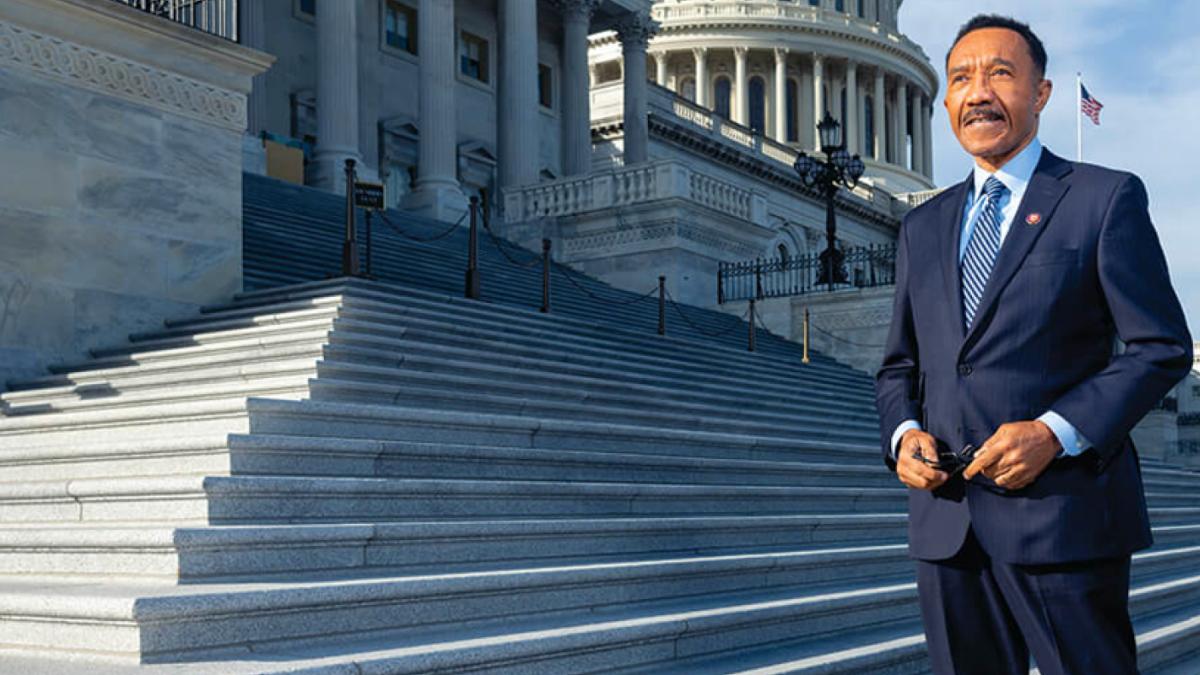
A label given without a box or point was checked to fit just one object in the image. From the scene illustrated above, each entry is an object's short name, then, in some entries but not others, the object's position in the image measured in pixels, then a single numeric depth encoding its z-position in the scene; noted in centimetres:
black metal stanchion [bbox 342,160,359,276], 1484
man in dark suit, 338
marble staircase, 585
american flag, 3869
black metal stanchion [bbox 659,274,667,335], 1898
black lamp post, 2895
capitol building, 2734
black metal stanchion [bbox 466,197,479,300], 1645
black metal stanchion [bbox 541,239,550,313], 1722
